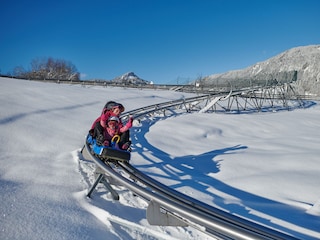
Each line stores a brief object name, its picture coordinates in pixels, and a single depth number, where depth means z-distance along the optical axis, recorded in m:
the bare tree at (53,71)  48.56
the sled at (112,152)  3.64
